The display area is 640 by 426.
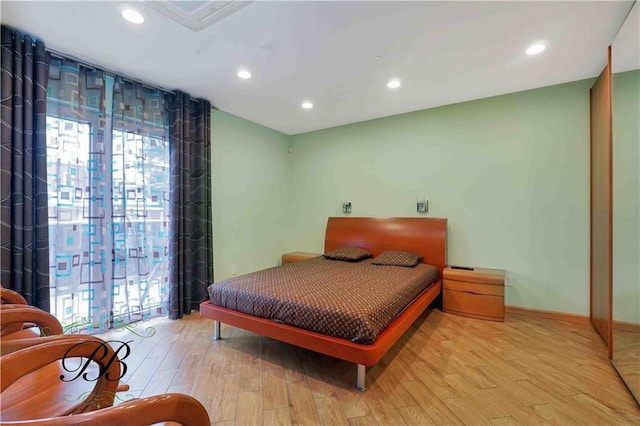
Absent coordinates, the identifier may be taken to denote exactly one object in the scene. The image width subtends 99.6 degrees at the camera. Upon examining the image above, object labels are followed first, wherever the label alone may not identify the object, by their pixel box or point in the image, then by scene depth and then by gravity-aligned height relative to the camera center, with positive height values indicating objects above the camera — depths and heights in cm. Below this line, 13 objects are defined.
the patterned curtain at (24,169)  207 +34
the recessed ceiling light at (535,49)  228 +142
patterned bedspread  192 -69
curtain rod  239 +142
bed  185 -85
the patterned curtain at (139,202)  282 +12
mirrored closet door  196 +12
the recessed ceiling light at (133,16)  189 +141
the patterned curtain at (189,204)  317 +11
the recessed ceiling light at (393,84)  290 +142
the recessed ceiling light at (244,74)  272 +142
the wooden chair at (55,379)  77 -56
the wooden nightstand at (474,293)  298 -91
